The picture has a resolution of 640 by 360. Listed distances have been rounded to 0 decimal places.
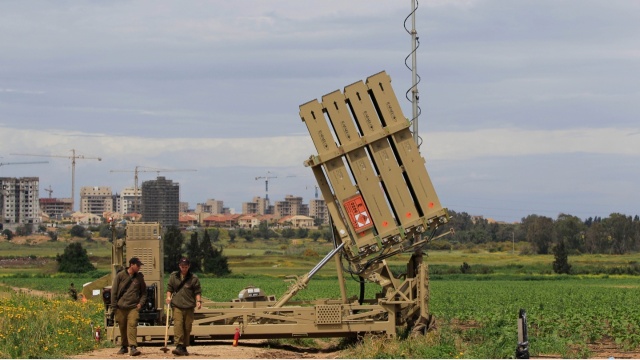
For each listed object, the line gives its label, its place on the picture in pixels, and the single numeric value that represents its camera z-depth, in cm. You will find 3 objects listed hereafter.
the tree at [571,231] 15338
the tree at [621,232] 15775
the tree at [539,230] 15777
